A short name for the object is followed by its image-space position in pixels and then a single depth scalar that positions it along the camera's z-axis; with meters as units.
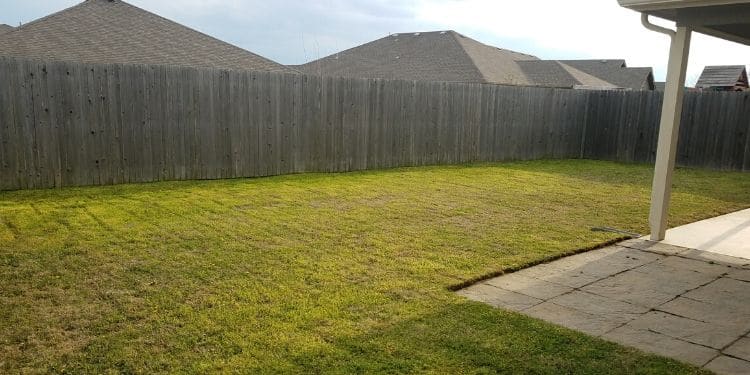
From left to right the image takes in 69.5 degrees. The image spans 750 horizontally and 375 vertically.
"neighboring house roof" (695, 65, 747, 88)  25.95
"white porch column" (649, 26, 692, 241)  5.13
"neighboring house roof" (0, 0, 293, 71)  11.57
